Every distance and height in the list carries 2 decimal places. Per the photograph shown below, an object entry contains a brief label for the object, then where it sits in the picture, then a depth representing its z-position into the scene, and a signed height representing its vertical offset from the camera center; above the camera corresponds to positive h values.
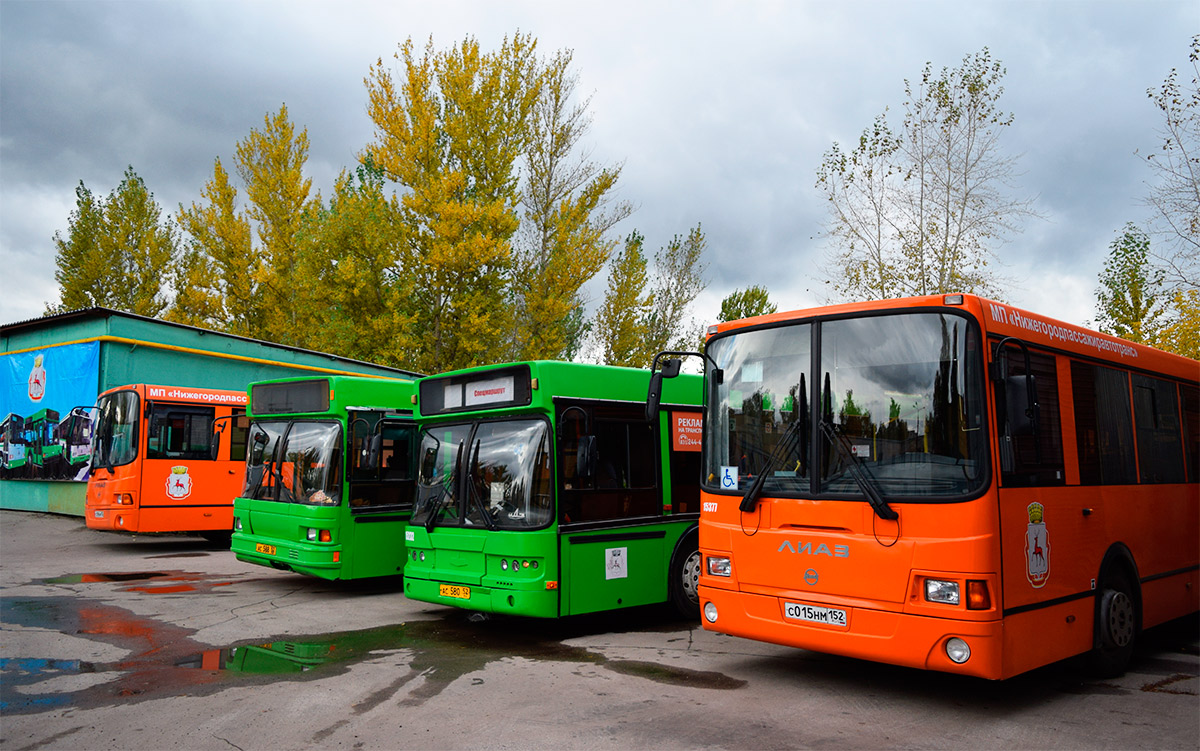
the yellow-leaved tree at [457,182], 26.78 +9.47
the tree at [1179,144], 17.42 +6.92
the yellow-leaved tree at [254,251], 34.69 +9.54
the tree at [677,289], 35.56 +8.09
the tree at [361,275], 26.70 +6.55
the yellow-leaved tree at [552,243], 28.84 +8.15
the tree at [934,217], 21.36 +6.78
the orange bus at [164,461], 17.17 +0.48
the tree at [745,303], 42.72 +8.99
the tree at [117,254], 34.78 +9.30
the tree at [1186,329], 20.67 +3.85
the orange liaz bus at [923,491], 5.81 -0.02
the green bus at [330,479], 11.41 +0.09
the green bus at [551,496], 8.73 -0.10
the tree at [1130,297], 26.04 +7.60
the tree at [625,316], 32.91 +6.50
